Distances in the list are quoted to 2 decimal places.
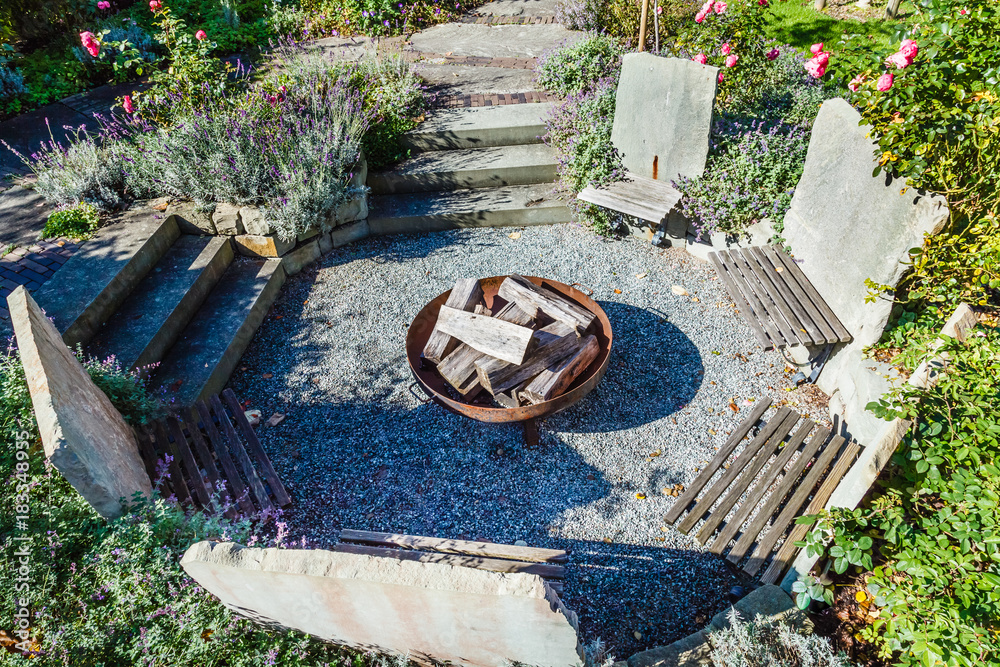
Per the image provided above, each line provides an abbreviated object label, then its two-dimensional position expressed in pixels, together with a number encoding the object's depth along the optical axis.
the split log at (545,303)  4.32
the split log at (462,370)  4.09
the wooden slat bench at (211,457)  3.88
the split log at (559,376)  3.97
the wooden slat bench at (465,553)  3.21
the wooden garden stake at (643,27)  5.79
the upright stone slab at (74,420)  2.91
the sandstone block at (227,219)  5.54
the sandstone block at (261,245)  5.64
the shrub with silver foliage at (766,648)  2.79
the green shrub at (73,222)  5.22
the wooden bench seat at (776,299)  4.21
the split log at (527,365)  4.04
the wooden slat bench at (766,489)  3.57
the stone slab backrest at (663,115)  5.12
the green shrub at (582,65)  6.69
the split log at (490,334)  4.02
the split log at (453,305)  4.24
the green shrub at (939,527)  2.57
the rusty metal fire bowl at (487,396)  3.90
